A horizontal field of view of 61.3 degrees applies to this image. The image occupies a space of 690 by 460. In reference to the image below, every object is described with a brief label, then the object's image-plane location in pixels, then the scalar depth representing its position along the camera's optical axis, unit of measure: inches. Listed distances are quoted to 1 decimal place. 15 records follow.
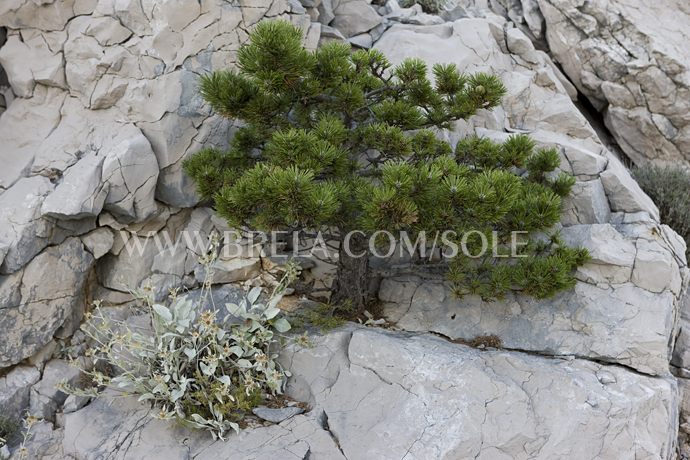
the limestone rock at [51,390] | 160.9
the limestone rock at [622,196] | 187.5
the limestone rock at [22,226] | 158.1
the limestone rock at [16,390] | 159.6
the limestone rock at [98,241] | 171.6
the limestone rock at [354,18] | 228.4
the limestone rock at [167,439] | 132.1
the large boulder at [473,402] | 130.0
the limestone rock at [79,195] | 159.5
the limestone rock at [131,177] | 165.5
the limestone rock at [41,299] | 159.2
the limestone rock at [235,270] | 182.5
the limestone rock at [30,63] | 181.9
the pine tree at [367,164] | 125.8
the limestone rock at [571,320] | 149.9
